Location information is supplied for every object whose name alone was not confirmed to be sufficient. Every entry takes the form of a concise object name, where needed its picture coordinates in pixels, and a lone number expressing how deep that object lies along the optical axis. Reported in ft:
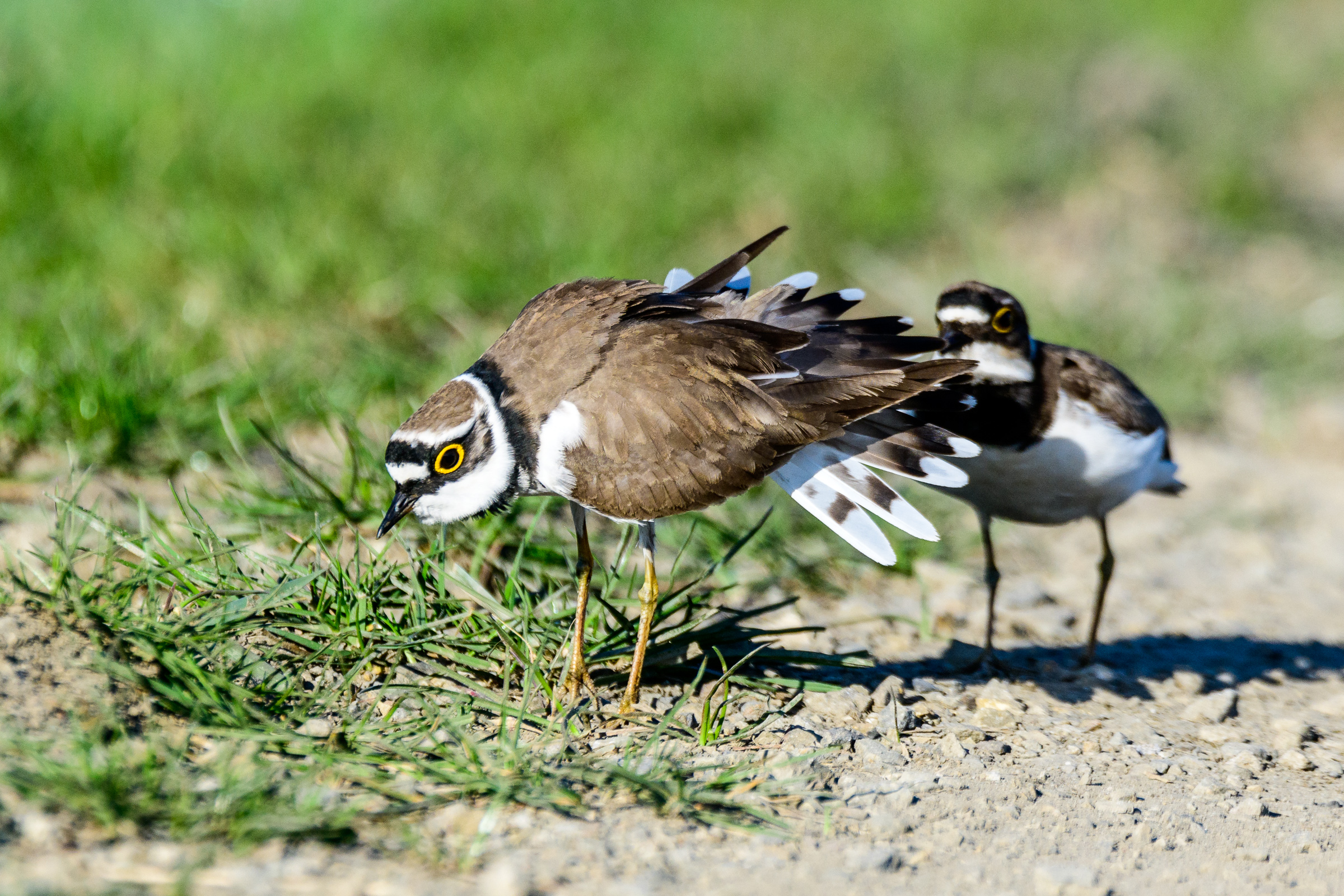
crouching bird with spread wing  23.41
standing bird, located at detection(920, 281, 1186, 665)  27.43
